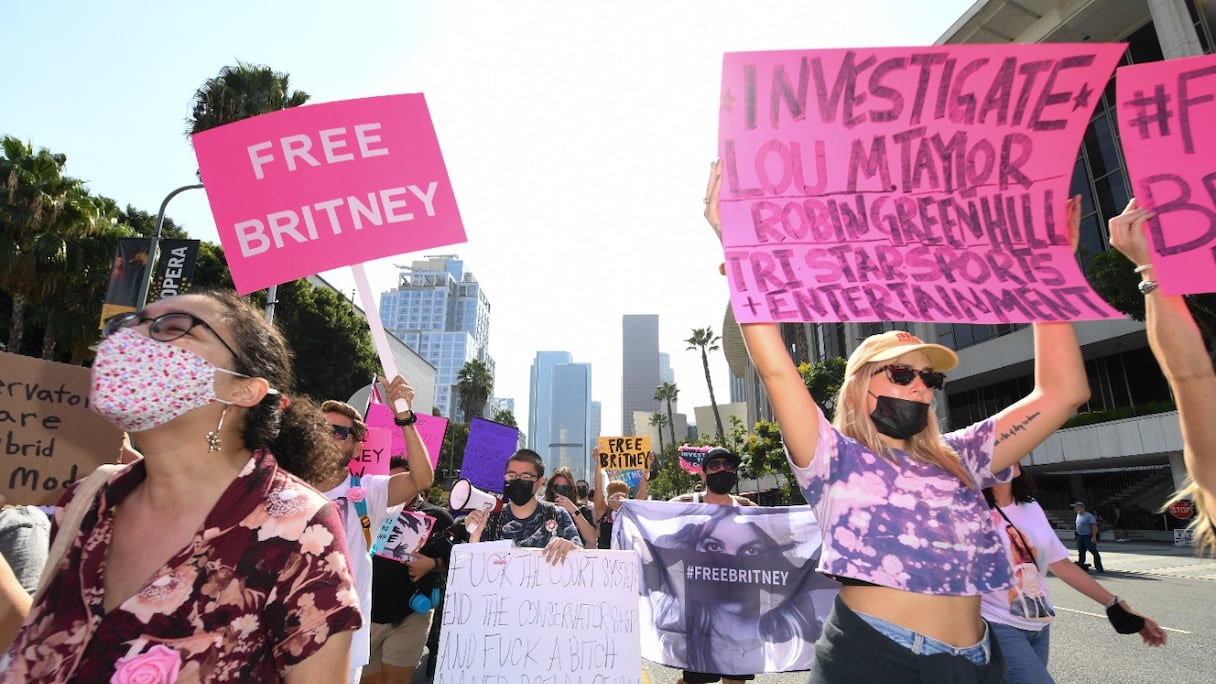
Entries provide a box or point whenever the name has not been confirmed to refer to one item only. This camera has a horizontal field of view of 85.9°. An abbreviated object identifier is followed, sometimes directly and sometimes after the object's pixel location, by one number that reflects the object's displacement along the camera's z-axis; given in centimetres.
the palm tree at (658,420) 9994
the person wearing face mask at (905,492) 210
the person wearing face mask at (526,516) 461
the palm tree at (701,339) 6562
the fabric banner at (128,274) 1150
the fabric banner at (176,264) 1236
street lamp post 1116
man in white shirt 347
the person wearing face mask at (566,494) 567
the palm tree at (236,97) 1939
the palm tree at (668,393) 8481
